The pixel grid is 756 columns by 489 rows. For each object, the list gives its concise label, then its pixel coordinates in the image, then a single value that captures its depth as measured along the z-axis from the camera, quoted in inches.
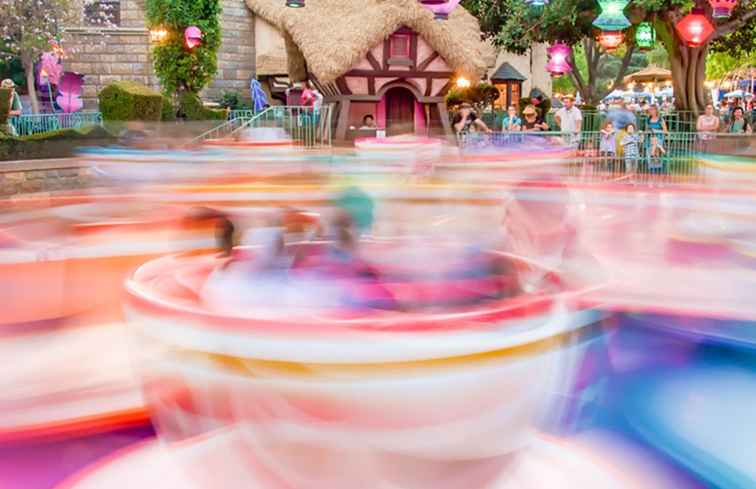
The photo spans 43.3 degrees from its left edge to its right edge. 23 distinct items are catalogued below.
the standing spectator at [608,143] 533.6
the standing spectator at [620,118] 553.0
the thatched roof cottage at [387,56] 727.1
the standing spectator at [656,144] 527.8
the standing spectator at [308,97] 878.7
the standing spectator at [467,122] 644.6
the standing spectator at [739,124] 707.4
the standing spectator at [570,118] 596.4
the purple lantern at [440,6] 437.7
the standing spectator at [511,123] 622.2
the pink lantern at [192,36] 804.0
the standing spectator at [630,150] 521.0
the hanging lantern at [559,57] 762.8
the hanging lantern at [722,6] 516.1
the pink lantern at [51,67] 973.8
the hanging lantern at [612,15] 486.6
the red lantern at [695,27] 569.6
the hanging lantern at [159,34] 826.2
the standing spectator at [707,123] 601.3
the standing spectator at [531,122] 590.2
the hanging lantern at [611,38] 528.4
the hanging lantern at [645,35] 636.8
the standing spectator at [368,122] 765.3
